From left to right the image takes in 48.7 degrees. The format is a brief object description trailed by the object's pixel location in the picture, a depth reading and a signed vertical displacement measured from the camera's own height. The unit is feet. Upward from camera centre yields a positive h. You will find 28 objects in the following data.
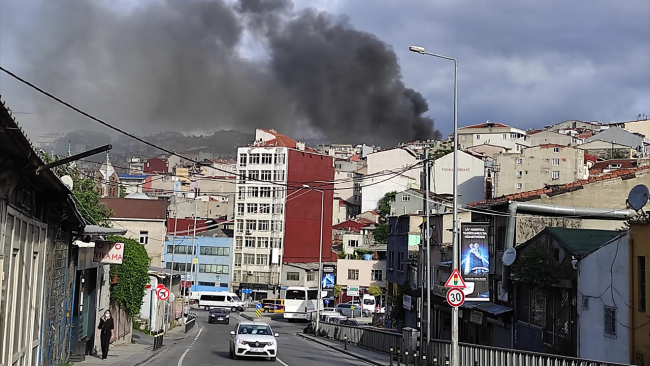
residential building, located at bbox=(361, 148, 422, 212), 416.87 +48.30
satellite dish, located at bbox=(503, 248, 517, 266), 108.37 +0.79
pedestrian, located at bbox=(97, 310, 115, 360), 85.10 -9.97
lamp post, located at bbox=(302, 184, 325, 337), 184.51 -15.51
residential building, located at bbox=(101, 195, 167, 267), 310.24 +11.53
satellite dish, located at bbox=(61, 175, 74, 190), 74.65 +6.84
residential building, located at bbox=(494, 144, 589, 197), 317.22 +42.24
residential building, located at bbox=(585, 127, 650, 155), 461.78 +82.65
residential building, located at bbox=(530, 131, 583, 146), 497.87 +86.65
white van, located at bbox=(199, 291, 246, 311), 296.71 -20.31
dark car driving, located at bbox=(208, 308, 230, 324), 223.92 -20.08
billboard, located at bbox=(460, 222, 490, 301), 84.23 +0.01
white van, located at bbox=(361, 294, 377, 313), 280.29 -18.39
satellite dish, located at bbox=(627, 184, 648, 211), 79.00 +7.58
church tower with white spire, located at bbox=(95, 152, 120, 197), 389.33 +34.32
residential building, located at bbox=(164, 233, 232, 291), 355.36 -4.15
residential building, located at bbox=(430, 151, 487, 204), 335.47 +39.98
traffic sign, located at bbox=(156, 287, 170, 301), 117.60 -7.14
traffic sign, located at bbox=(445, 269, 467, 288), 74.95 -2.24
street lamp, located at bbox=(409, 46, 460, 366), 74.57 +3.28
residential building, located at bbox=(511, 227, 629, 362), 81.00 -4.70
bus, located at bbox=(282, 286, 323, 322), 259.80 -17.83
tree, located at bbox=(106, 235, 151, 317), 114.83 -5.15
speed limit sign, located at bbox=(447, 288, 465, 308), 74.54 -3.88
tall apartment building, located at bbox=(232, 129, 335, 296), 358.43 +18.88
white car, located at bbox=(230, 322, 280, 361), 91.80 -11.76
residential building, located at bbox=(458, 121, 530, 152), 476.54 +83.33
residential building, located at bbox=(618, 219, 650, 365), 74.23 -2.69
